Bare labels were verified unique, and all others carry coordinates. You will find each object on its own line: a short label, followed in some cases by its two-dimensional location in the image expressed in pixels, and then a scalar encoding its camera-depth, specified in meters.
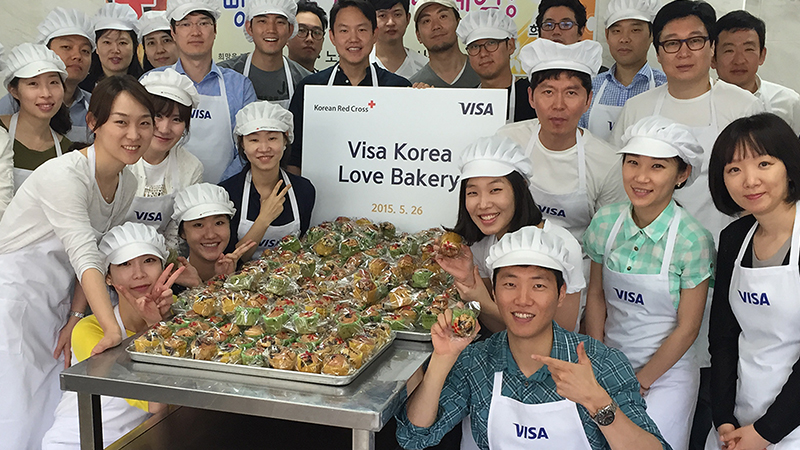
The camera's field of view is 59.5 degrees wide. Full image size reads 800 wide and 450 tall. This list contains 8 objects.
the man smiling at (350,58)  3.32
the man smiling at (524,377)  1.77
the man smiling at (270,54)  3.68
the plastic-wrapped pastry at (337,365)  1.65
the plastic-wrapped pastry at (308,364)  1.68
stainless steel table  1.56
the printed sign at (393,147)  2.89
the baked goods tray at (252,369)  1.64
